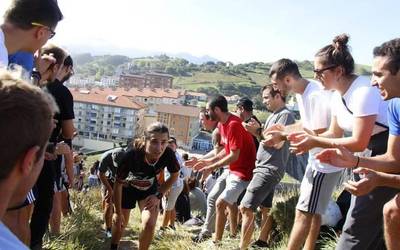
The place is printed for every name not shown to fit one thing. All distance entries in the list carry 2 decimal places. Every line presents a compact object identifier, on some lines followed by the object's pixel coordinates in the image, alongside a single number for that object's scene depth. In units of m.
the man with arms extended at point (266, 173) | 5.41
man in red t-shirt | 5.69
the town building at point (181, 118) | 98.75
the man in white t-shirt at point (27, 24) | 3.16
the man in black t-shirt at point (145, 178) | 5.30
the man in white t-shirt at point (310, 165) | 4.21
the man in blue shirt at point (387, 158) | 3.17
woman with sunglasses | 3.51
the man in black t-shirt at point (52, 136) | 4.20
